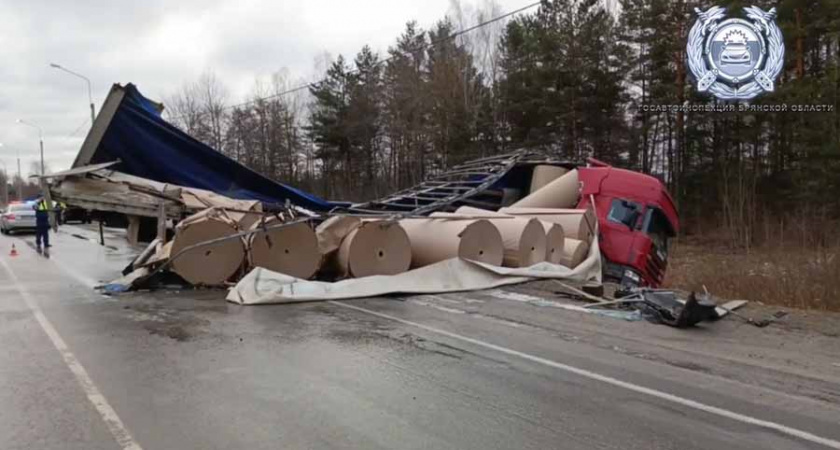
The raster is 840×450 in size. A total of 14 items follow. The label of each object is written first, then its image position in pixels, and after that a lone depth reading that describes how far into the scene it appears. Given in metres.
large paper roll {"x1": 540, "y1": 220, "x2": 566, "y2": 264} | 13.42
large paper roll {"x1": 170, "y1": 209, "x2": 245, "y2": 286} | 11.02
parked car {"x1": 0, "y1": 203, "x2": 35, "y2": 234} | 29.75
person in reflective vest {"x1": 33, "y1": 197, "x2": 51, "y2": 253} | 19.62
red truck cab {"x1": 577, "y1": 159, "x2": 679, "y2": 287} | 14.74
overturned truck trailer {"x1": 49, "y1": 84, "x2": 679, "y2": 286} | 12.88
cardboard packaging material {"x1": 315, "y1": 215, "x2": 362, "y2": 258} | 12.02
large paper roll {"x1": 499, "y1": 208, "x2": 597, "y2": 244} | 14.53
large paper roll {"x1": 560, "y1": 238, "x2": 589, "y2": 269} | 13.77
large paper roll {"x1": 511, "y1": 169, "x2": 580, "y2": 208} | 16.67
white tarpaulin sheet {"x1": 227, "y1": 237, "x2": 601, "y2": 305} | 10.14
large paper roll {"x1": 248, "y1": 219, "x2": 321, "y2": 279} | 11.38
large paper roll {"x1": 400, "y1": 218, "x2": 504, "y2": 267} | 12.20
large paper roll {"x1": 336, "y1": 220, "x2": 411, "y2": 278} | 11.68
